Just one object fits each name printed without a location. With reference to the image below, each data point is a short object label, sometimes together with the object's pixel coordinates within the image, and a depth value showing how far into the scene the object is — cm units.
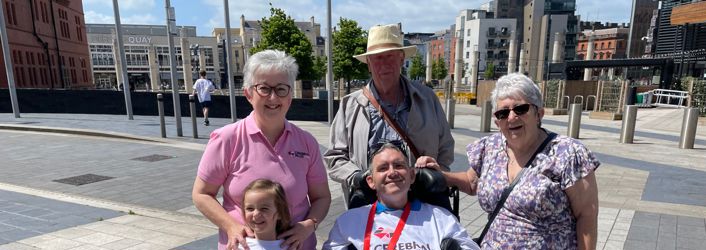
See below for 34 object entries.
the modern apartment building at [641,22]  6700
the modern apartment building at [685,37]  2220
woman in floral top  183
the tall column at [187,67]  3070
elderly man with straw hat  245
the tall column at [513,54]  4441
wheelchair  224
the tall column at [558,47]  4067
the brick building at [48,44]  2588
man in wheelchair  207
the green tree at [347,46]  3180
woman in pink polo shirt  185
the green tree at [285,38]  3009
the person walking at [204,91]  1278
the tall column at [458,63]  4288
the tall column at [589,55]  3129
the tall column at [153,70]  3627
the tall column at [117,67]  3366
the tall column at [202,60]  3906
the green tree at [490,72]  7012
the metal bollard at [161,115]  975
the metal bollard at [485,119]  1229
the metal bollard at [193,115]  970
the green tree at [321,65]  5014
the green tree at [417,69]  7021
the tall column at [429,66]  4631
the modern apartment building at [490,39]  7812
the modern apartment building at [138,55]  6322
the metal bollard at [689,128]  916
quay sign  6469
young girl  184
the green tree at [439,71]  7112
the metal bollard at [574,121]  1080
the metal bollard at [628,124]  1006
